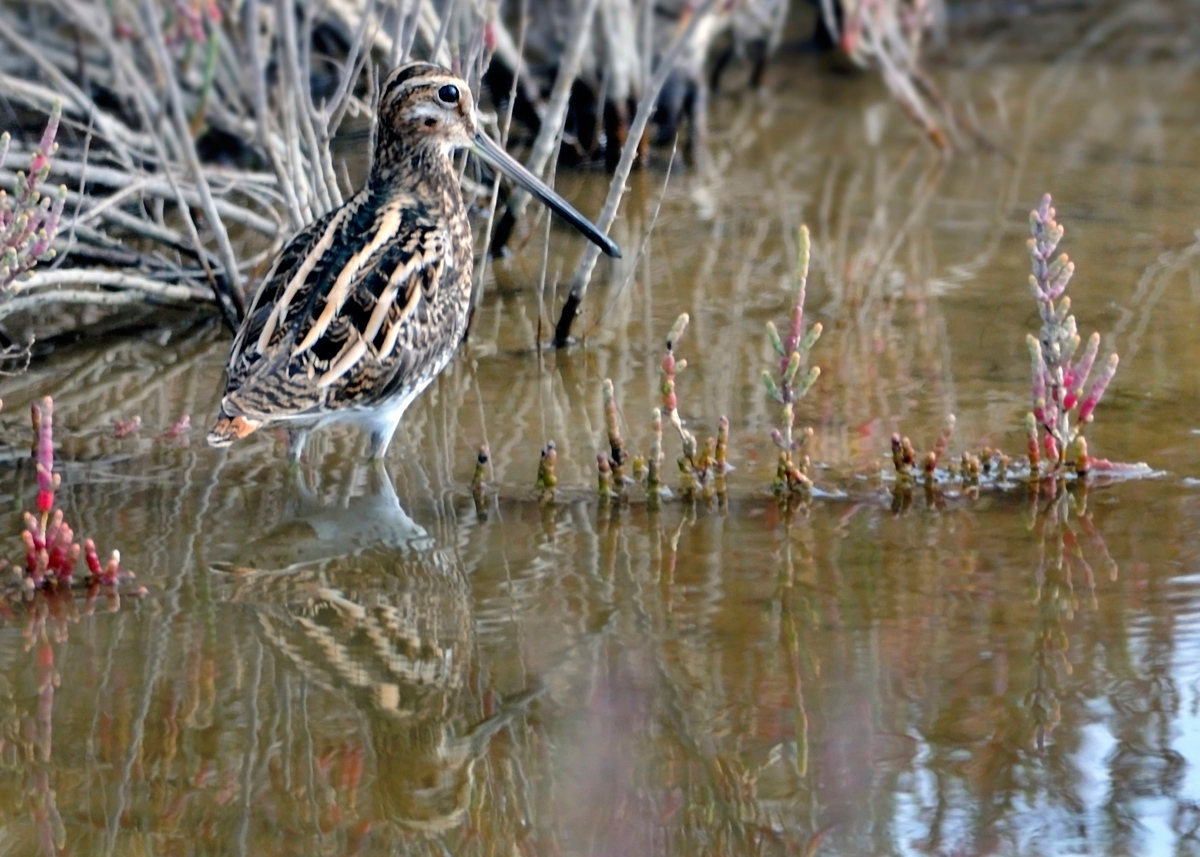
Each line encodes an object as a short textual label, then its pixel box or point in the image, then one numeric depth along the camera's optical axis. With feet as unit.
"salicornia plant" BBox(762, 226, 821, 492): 27.43
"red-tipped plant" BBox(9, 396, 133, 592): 24.64
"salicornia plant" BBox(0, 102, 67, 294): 27.12
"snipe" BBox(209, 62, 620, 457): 28.60
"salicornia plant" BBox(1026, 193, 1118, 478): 27.37
